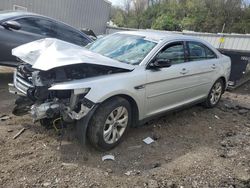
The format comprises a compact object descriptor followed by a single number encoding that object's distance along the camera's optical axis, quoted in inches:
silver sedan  93.5
